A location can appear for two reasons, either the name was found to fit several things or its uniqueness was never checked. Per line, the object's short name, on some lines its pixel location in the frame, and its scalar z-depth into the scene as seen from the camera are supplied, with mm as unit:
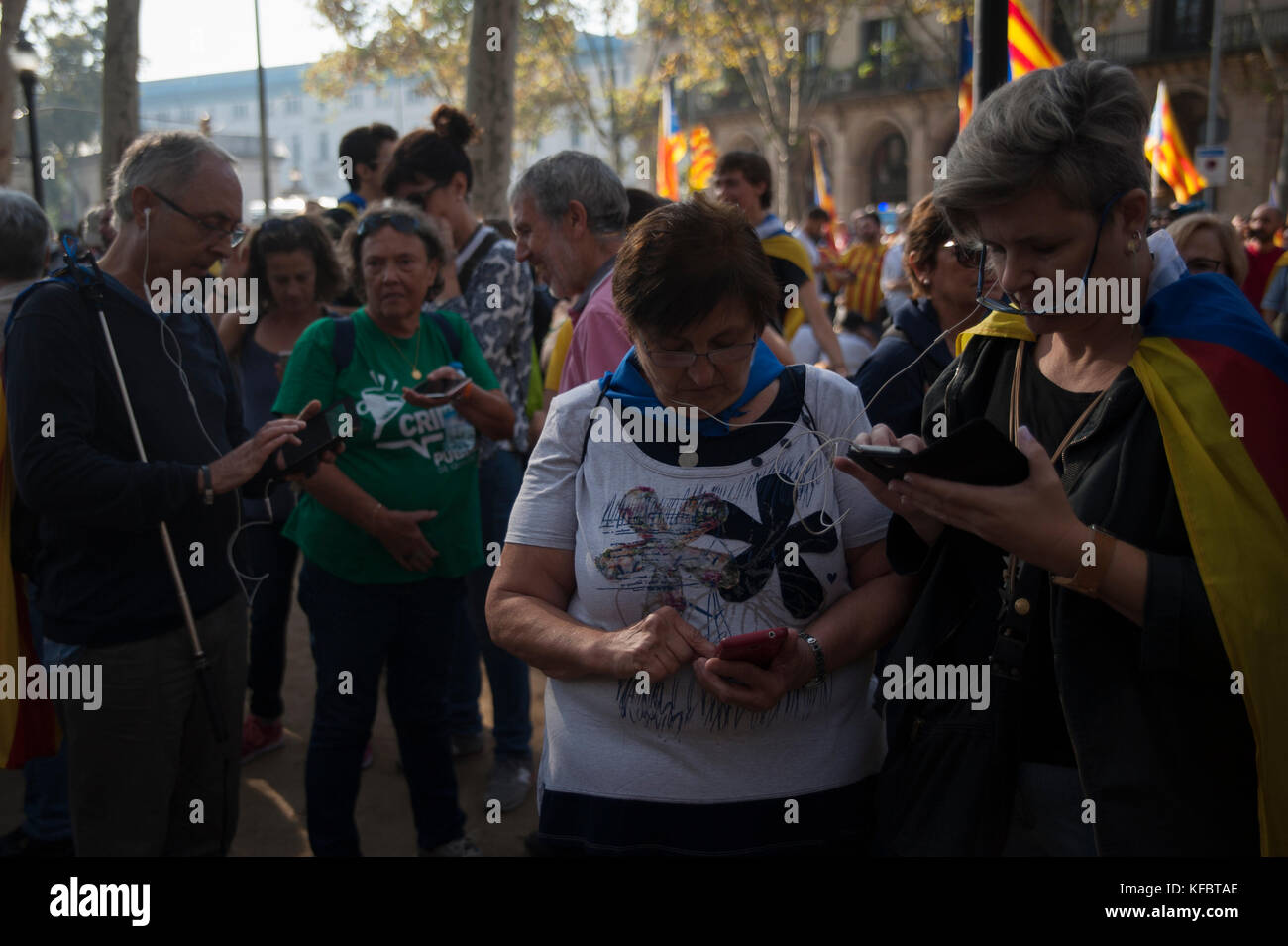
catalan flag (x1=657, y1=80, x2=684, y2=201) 10297
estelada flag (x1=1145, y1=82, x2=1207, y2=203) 10469
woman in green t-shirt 3482
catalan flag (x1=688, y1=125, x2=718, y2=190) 11266
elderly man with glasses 2682
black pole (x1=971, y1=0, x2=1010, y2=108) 3404
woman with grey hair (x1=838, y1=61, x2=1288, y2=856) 1719
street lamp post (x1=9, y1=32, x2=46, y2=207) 12461
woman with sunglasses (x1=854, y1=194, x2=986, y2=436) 3100
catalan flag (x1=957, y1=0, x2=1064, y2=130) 4910
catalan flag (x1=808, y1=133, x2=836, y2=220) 17609
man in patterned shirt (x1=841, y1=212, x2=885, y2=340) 10812
